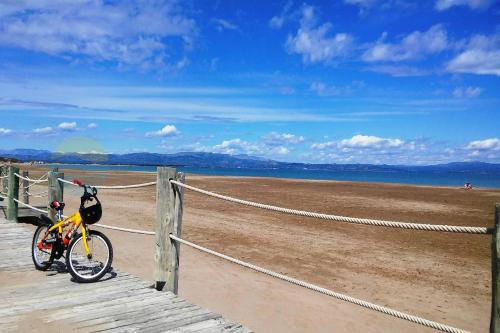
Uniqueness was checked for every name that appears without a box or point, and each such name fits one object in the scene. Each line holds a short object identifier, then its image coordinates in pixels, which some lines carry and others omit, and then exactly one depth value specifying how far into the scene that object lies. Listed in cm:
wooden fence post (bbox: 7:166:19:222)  1015
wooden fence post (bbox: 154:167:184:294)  508
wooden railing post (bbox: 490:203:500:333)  258
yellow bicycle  536
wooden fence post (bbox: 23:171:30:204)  1322
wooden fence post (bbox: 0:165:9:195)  1489
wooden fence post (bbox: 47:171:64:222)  767
